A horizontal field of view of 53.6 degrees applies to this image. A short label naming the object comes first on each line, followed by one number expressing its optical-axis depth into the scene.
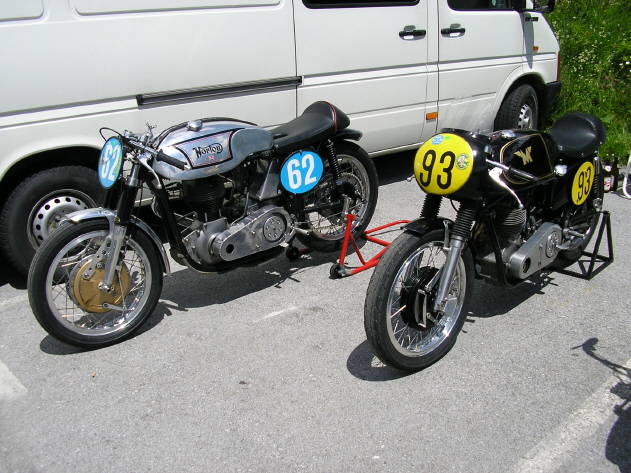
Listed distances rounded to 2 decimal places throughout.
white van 3.92
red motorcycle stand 4.21
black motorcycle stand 3.84
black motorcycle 2.89
